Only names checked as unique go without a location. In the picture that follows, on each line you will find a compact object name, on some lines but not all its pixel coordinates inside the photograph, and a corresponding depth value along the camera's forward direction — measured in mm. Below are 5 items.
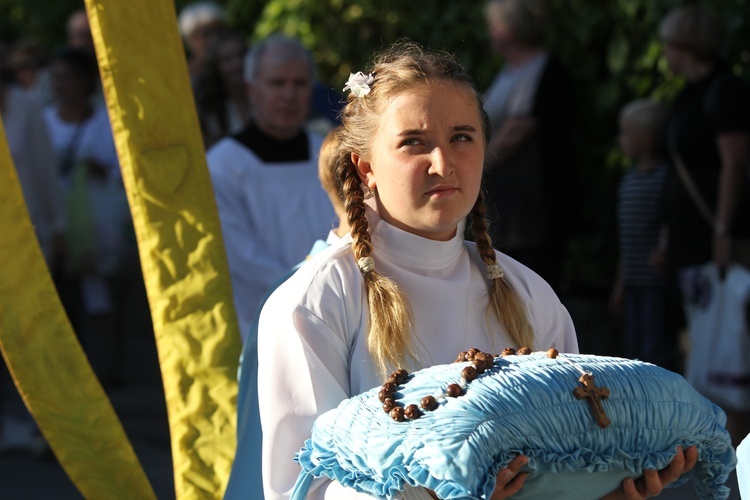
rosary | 4227
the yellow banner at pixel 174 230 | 6701
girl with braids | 4841
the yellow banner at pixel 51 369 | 6545
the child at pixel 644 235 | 11387
